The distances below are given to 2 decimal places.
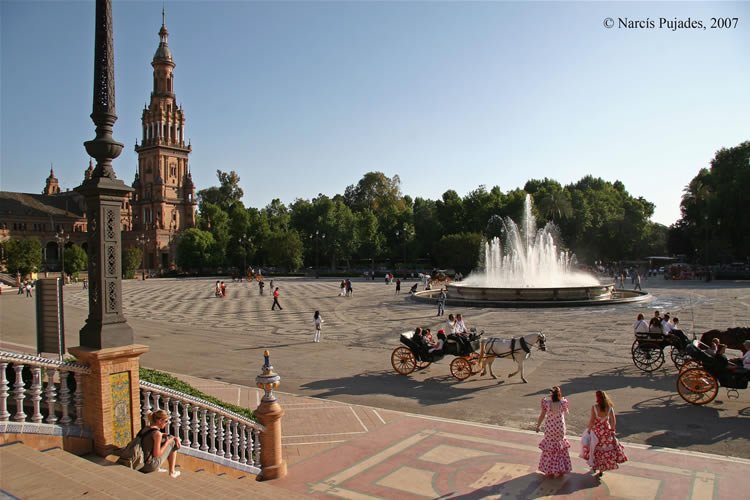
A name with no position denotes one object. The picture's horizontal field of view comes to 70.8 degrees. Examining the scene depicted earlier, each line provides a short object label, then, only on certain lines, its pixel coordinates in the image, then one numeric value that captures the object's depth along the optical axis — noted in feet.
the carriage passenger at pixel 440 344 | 46.91
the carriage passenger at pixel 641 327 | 47.39
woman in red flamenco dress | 25.25
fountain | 102.06
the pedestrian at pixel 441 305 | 90.40
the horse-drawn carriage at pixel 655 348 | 44.39
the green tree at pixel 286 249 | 265.95
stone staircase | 15.62
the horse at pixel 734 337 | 43.75
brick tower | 321.11
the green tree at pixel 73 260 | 243.40
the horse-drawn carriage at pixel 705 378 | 35.74
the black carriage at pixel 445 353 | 45.73
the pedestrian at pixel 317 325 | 66.72
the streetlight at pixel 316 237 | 281.33
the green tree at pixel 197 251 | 286.66
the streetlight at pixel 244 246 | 285.43
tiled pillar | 20.33
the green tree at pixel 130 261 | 254.06
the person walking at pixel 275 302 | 104.23
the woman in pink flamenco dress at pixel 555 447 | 25.44
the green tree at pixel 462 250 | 219.00
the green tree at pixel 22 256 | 225.97
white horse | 43.86
